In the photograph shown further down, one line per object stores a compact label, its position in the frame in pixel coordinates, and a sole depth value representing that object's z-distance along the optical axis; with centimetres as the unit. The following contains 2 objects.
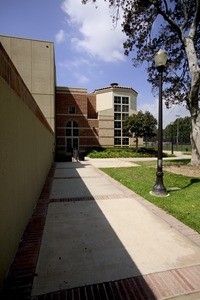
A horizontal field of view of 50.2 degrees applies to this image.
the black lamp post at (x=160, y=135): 649
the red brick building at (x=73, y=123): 3008
